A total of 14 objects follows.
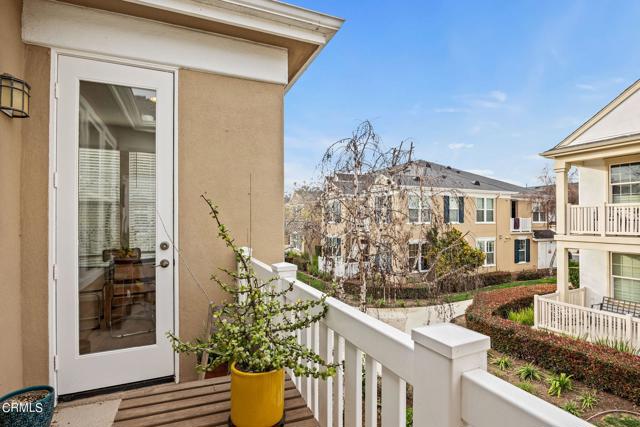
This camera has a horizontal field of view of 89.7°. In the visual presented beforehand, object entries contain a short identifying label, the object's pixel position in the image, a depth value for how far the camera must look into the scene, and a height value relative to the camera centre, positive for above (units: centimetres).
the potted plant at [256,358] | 117 -53
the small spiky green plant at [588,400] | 454 -267
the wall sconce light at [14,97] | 203 +77
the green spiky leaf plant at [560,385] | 489 -262
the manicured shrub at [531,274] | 1505 -273
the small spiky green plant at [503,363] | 587 -272
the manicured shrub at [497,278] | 1378 -267
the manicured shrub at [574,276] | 1156 -218
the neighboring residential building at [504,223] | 1452 -30
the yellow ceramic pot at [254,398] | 116 -67
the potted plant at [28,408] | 155 -96
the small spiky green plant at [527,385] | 498 -268
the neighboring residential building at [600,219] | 700 -5
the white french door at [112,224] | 243 -6
